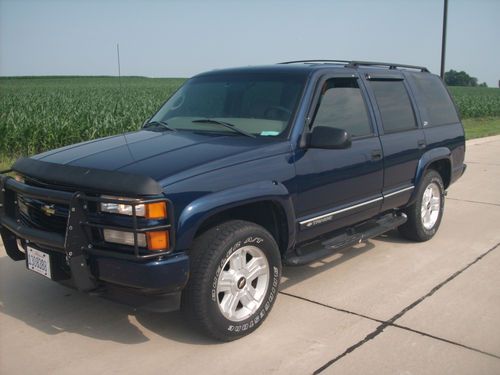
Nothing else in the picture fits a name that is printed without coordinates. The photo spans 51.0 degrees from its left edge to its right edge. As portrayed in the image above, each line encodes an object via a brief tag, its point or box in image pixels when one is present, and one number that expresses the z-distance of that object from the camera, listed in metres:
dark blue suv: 3.12
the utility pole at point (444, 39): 18.27
